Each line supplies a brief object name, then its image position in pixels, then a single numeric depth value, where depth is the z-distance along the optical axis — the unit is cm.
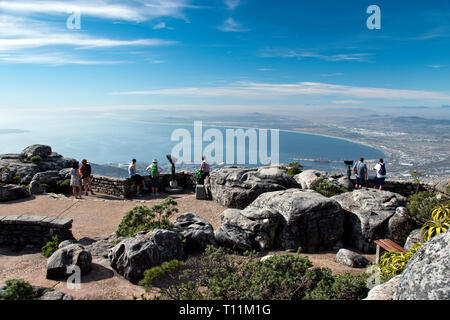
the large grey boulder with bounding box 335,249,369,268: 793
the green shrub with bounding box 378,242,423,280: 632
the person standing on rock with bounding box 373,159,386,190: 1495
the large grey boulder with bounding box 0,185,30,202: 1364
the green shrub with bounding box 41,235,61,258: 830
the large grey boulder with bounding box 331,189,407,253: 920
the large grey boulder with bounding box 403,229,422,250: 816
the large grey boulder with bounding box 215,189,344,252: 880
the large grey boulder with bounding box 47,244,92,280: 684
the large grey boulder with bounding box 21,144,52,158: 1847
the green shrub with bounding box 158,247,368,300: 547
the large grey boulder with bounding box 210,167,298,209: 1272
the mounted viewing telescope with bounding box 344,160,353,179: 1626
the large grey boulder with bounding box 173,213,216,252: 840
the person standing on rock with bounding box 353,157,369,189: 1539
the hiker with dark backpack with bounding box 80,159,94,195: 1474
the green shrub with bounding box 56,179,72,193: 1585
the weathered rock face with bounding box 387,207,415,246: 902
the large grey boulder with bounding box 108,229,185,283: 679
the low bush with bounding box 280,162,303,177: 1705
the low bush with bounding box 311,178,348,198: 1285
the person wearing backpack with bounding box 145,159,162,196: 1611
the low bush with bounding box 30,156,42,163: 1783
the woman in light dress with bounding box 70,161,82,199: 1441
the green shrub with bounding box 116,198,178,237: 899
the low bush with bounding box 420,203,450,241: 651
